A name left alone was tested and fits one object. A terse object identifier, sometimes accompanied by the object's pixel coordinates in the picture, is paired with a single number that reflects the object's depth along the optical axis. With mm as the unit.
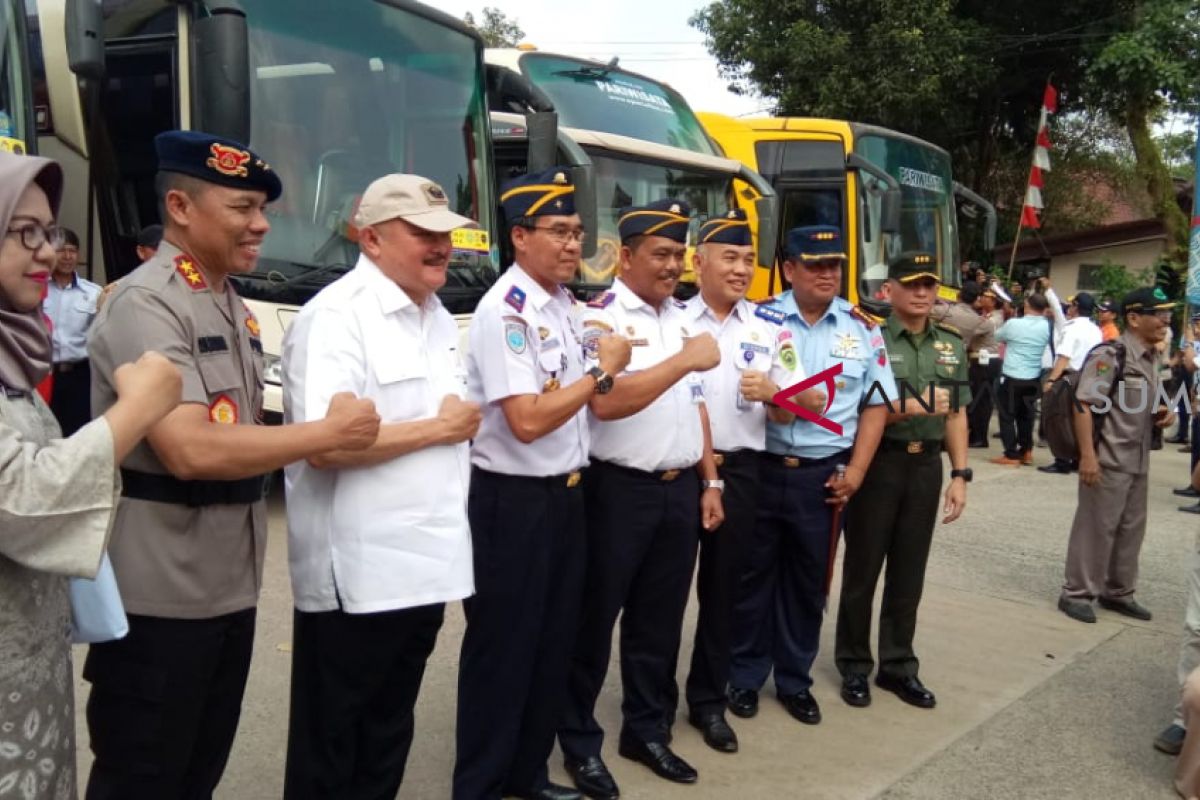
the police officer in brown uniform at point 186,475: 2066
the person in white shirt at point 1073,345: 9969
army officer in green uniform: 4207
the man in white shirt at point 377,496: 2363
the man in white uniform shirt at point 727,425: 3711
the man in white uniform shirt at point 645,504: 3281
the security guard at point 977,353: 10844
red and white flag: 15383
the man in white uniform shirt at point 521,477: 2900
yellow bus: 9891
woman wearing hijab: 1647
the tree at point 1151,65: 15211
